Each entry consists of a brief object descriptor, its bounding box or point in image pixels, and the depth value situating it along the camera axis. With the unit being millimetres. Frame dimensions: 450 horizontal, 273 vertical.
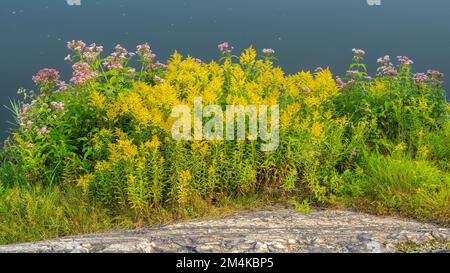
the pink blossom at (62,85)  7844
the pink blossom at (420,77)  8117
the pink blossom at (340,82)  8142
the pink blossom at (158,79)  7700
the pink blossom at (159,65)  8172
